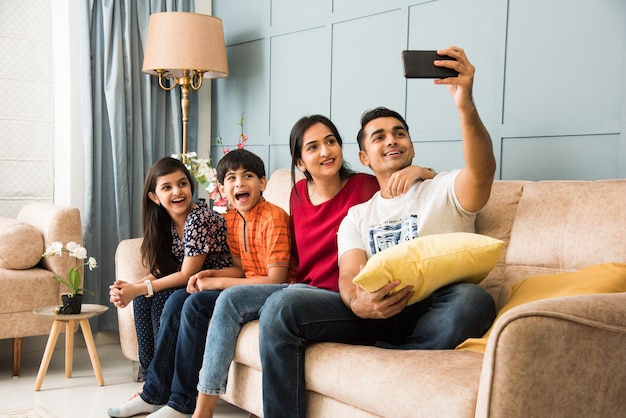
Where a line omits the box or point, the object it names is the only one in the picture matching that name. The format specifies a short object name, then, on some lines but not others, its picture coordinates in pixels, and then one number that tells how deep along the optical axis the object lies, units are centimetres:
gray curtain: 387
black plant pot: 300
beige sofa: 143
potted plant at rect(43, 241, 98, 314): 300
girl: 272
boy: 243
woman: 229
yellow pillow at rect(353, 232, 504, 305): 185
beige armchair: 315
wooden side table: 296
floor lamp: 367
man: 190
